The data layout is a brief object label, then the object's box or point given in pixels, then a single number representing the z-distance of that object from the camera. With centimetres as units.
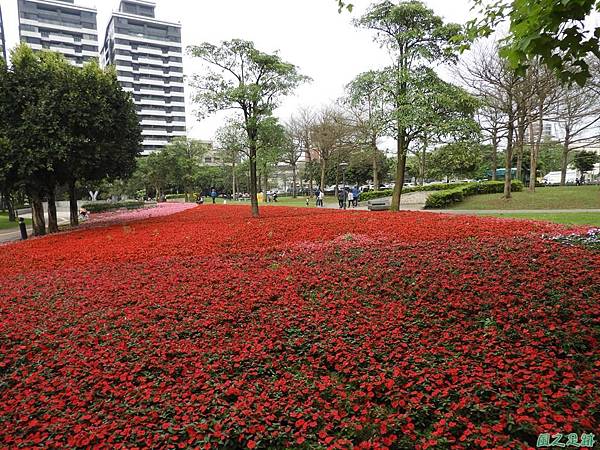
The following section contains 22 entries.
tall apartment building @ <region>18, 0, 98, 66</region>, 7277
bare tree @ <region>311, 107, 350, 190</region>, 3550
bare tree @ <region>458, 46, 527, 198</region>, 1895
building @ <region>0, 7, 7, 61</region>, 6077
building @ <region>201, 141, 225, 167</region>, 4977
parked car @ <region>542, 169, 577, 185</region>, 5298
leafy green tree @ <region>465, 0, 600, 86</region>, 345
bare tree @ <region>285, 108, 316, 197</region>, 4156
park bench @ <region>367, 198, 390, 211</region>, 2153
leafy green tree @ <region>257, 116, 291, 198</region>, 1569
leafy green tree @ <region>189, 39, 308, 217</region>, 1491
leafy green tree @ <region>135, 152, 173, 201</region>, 4272
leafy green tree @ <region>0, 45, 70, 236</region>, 1259
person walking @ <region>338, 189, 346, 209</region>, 2480
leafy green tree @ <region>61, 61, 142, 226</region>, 1349
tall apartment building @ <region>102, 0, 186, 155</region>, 8300
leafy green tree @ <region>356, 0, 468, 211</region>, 1389
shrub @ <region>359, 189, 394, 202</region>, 2928
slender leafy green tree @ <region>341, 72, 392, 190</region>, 1465
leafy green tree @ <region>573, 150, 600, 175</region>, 4866
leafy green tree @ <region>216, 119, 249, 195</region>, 1620
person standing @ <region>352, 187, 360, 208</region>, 2686
